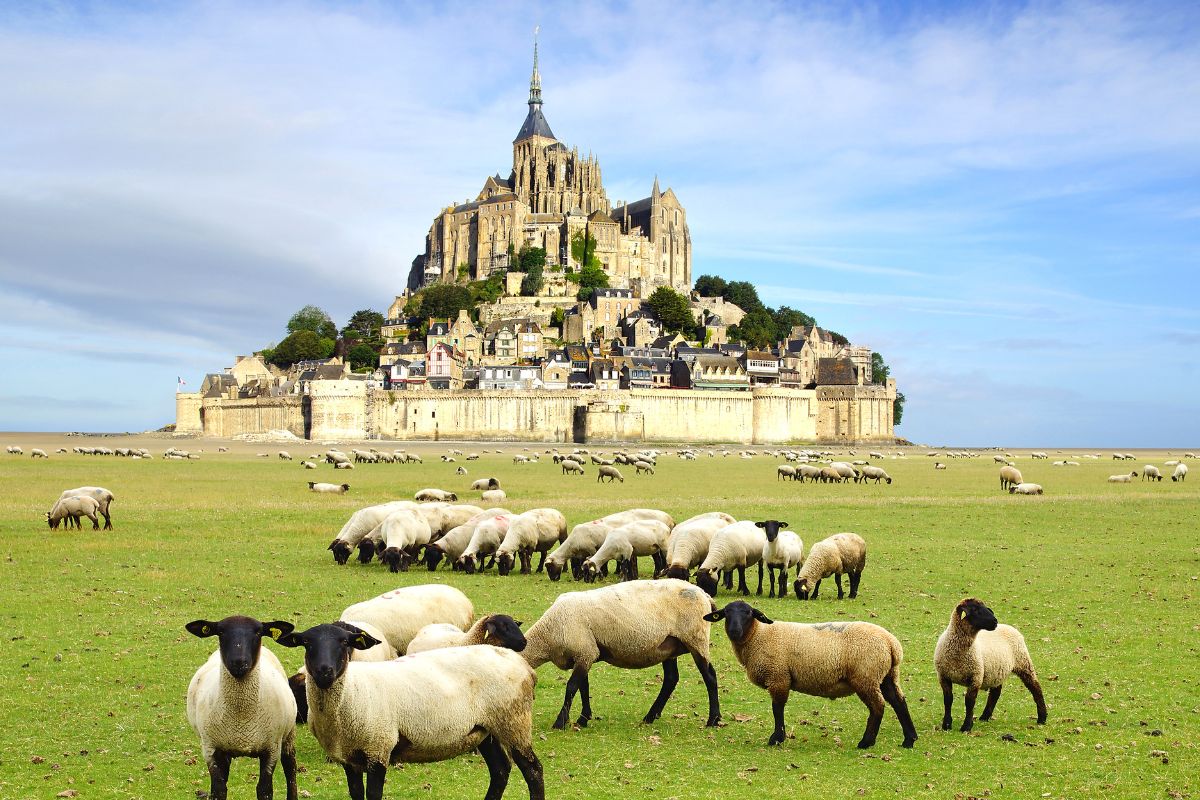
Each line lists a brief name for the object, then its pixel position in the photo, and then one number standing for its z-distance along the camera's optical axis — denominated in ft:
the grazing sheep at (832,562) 55.57
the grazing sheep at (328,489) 122.71
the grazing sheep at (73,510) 82.84
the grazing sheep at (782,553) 56.95
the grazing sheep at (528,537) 65.51
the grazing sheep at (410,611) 36.14
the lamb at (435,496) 98.94
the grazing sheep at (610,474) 150.60
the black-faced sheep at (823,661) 31.65
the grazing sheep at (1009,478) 145.89
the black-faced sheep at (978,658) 32.71
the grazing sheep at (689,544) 56.84
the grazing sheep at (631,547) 59.72
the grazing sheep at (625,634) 33.55
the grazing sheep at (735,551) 56.59
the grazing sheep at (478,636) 29.27
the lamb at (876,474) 161.17
